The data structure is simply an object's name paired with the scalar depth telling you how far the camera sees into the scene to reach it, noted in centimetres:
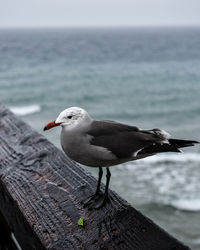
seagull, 168
